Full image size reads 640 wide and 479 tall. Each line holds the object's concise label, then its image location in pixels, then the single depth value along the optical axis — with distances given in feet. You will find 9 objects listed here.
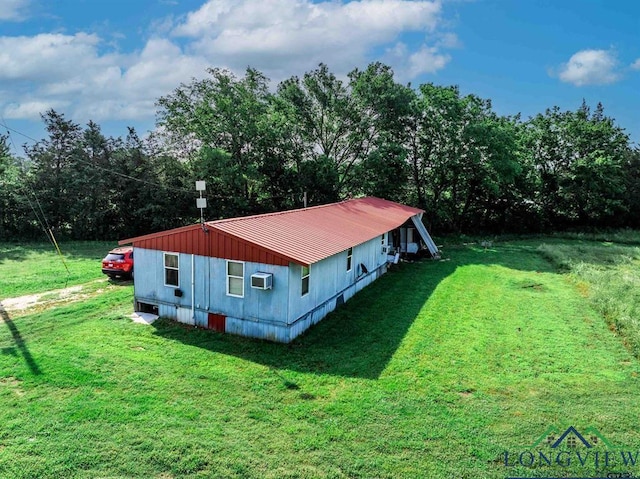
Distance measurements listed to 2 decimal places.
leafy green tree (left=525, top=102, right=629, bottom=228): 104.63
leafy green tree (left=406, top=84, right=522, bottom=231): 89.61
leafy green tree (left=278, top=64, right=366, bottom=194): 95.50
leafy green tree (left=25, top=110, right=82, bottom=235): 91.81
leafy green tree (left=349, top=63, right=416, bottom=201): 92.73
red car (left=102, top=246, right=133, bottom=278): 53.62
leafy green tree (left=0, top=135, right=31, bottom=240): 92.12
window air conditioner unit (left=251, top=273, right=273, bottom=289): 33.40
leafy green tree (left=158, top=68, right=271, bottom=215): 90.48
